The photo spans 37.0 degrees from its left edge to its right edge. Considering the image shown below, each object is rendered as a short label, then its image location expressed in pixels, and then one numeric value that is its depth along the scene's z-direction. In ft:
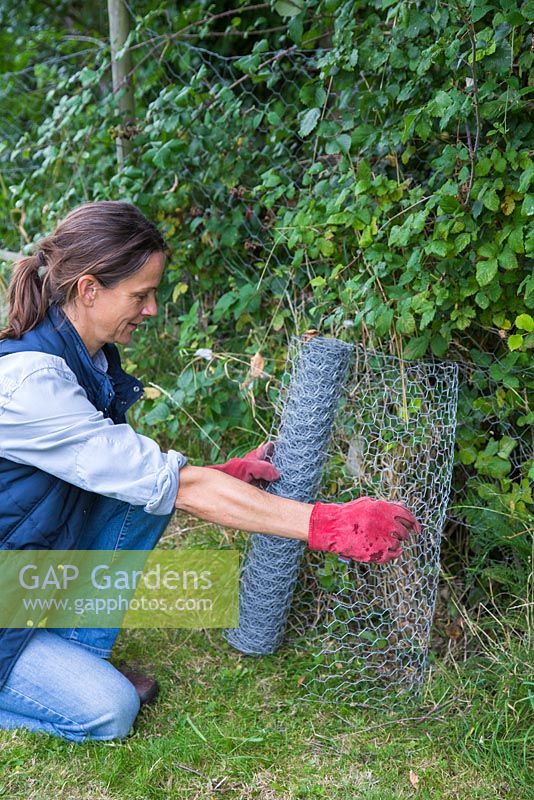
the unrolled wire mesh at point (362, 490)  7.64
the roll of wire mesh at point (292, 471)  7.65
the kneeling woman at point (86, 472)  6.21
